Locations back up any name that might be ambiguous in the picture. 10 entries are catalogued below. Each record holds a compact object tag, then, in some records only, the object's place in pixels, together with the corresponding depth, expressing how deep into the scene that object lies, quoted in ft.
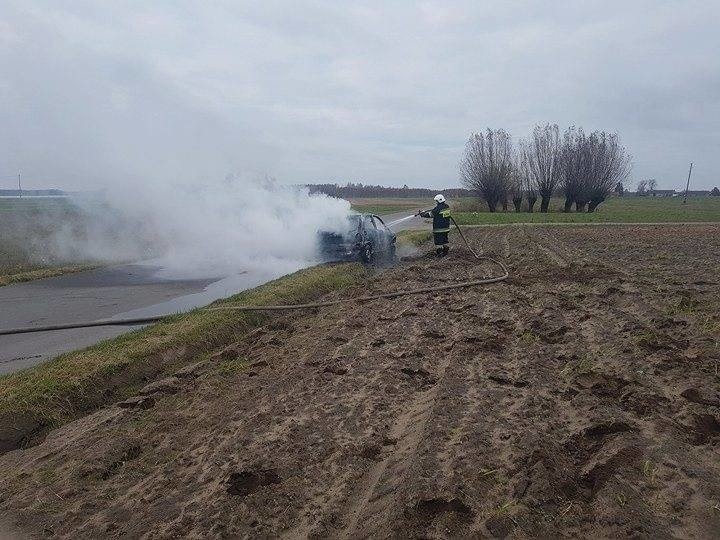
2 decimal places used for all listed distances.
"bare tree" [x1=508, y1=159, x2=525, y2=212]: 195.93
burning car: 52.90
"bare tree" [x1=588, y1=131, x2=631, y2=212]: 197.47
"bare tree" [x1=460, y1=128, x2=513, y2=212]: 194.59
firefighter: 52.47
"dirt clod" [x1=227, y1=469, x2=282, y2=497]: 13.00
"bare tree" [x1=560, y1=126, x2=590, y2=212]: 196.24
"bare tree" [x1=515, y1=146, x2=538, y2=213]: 197.98
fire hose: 30.27
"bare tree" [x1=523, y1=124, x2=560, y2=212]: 197.88
